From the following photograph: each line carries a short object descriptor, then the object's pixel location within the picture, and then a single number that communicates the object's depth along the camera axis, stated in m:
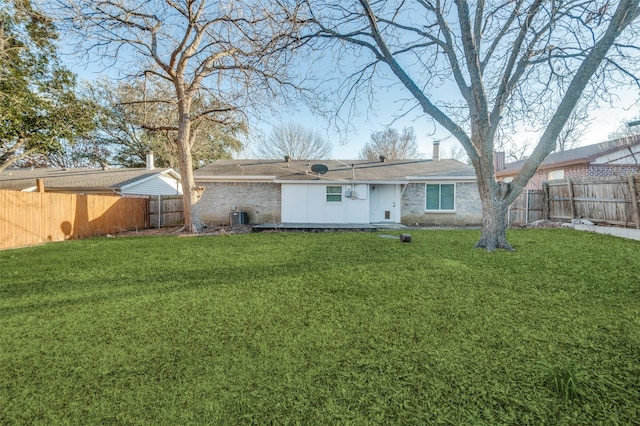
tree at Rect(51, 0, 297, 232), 8.93
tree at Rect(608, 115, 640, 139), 15.97
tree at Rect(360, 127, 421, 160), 30.53
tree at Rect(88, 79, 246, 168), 11.76
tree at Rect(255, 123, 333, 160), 27.08
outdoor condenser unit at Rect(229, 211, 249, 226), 13.11
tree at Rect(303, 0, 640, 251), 5.93
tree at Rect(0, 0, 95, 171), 10.16
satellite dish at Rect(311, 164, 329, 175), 13.12
